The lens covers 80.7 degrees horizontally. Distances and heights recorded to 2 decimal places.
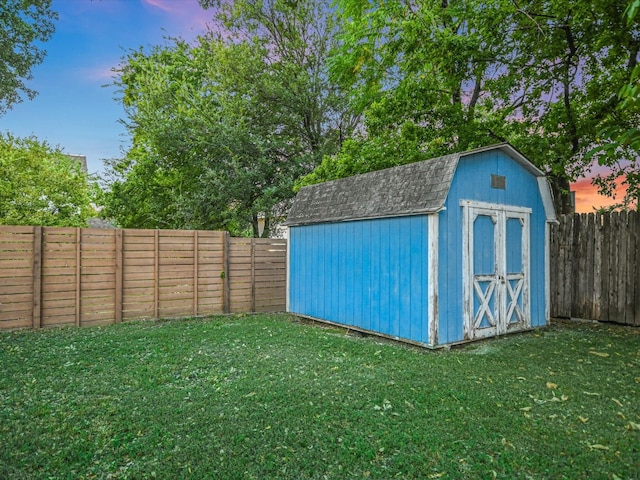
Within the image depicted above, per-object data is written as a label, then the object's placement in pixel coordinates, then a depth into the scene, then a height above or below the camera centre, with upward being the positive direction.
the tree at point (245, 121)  13.05 +4.65
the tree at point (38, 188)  10.99 +1.86
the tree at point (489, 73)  7.79 +4.16
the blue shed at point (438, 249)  5.34 +0.01
